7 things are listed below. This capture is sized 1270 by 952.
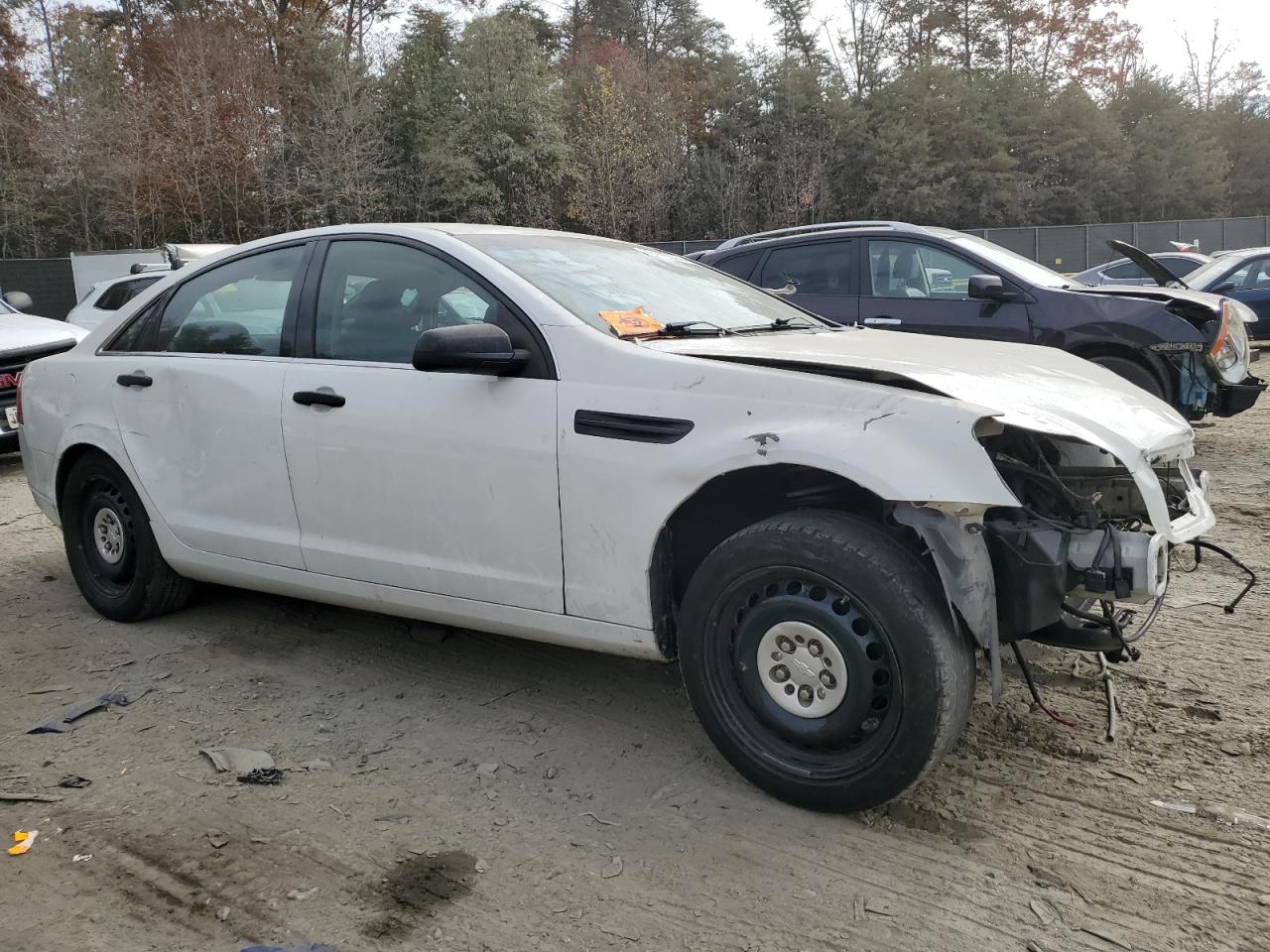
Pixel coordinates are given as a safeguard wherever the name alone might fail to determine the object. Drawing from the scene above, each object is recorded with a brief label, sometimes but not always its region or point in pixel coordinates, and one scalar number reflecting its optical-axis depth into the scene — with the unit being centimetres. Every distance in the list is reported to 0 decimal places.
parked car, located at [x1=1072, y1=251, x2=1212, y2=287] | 1684
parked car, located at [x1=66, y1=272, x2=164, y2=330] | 1198
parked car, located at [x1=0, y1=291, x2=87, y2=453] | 838
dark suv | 726
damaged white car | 273
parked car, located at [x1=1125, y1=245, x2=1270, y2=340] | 1356
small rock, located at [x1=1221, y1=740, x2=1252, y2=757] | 321
